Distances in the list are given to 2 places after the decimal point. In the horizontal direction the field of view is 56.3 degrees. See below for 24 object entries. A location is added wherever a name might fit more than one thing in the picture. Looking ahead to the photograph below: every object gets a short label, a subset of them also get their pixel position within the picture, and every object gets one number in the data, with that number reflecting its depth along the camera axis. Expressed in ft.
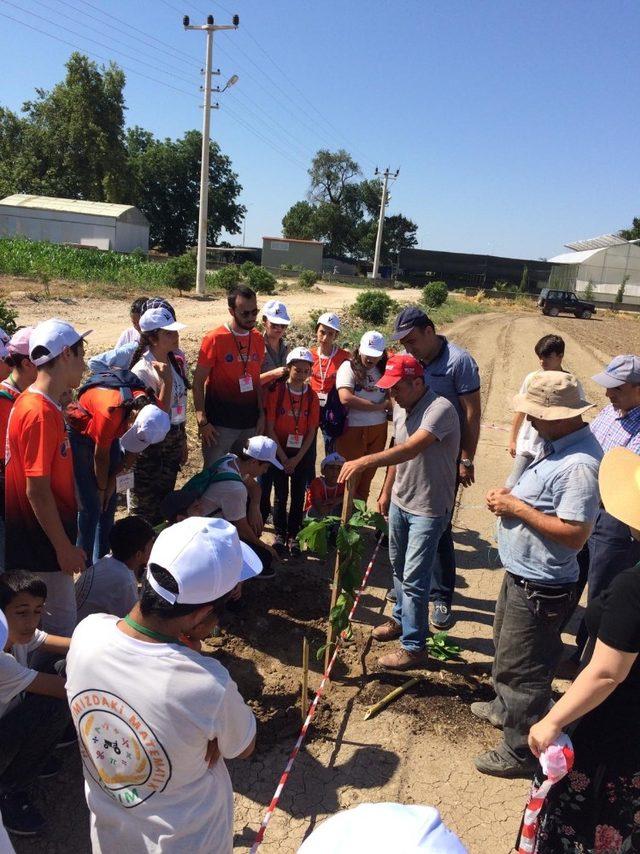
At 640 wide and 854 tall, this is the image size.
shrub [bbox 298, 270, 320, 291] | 127.54
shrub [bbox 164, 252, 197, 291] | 85.66
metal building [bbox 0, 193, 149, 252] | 136.98
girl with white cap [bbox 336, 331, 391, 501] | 17.10
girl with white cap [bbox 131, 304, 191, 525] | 14.40
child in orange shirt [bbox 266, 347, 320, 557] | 16.42
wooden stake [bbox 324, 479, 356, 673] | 11.18
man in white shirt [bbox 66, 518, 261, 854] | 5.20
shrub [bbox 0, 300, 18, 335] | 27.55
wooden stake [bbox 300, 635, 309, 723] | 10.08
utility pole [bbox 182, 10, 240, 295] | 80.89
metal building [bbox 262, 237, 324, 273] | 179.42
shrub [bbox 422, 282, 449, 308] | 113.50
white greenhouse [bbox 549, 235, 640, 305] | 170.60
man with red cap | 11.48
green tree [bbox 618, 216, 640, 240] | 258.78
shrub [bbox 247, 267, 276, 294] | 99.19
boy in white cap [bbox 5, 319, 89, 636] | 8.99
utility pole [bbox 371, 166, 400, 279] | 167.32
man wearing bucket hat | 8.95
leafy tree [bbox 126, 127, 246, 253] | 188.75
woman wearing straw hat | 6.50
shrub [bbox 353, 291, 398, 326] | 78.95
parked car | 123.13
